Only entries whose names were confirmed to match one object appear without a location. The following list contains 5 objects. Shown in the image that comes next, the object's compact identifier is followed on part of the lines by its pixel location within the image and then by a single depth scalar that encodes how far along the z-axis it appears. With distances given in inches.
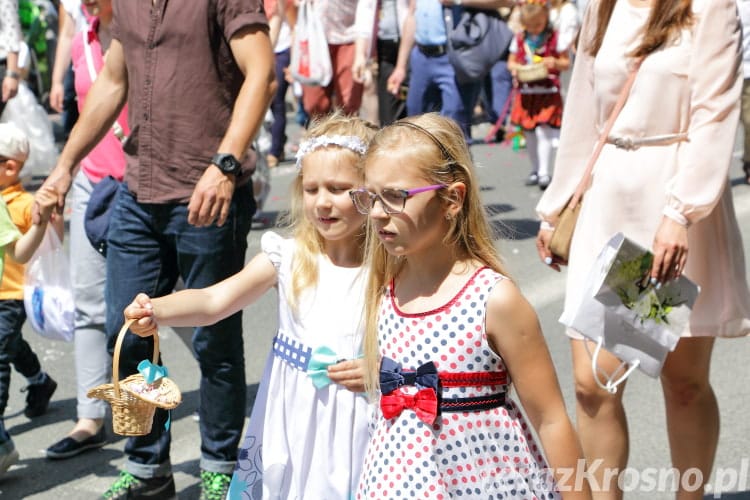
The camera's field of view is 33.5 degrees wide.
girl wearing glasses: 110.6
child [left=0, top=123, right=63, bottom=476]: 190.1
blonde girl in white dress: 137.7
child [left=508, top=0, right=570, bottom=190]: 405.1
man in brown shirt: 161.8
